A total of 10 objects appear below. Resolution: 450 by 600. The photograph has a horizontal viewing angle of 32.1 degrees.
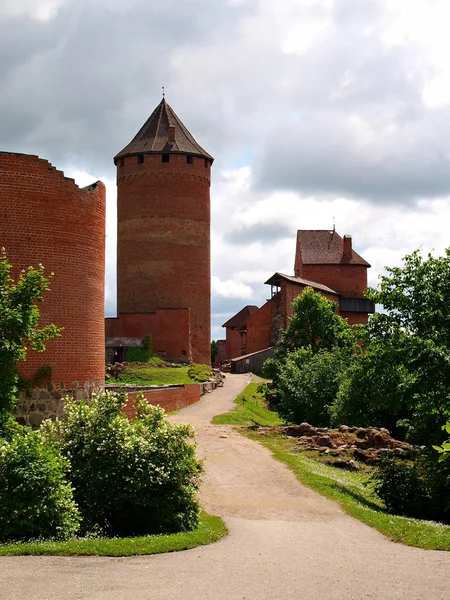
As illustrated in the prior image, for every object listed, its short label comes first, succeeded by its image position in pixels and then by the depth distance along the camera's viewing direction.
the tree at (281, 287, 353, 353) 52.75
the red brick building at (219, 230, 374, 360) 70.06
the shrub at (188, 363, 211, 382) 44.56
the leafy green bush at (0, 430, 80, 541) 10.99
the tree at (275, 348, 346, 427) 34.50
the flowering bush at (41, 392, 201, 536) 12.18
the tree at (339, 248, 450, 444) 17.41
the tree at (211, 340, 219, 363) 91.64
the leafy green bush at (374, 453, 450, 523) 16.19
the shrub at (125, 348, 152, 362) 49.14
